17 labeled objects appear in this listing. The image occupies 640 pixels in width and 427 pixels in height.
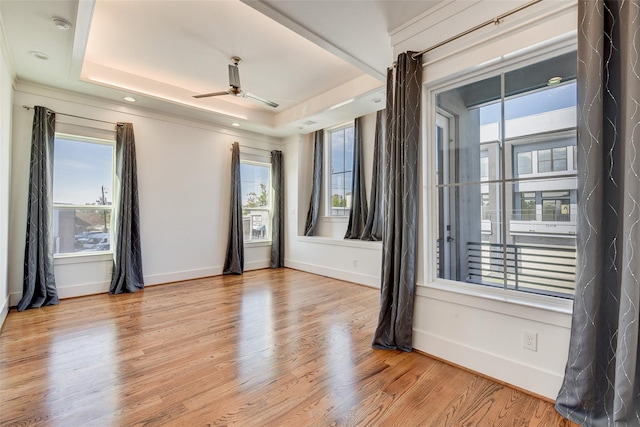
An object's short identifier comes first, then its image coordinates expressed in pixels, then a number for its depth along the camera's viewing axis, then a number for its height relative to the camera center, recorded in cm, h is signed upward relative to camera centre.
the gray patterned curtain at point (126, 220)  413 -6
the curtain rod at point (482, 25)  187 +132
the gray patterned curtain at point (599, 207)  153 +4
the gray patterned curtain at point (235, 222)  532 -12
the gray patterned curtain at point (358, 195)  494 +35
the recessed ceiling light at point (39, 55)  293 +162
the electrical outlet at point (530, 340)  185 -79
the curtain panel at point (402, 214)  238 +1
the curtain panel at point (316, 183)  573 +63
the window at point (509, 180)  200 +26
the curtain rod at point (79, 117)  360 +134
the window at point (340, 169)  545 +88
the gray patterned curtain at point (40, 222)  348 -7
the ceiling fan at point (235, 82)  348 +159
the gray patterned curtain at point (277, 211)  602 +9
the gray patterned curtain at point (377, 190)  457 +40
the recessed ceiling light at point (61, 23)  241 +161
